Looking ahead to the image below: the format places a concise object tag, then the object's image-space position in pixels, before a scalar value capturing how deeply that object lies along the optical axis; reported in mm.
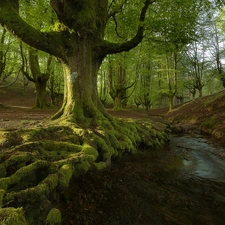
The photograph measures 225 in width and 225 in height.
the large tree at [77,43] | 5777
